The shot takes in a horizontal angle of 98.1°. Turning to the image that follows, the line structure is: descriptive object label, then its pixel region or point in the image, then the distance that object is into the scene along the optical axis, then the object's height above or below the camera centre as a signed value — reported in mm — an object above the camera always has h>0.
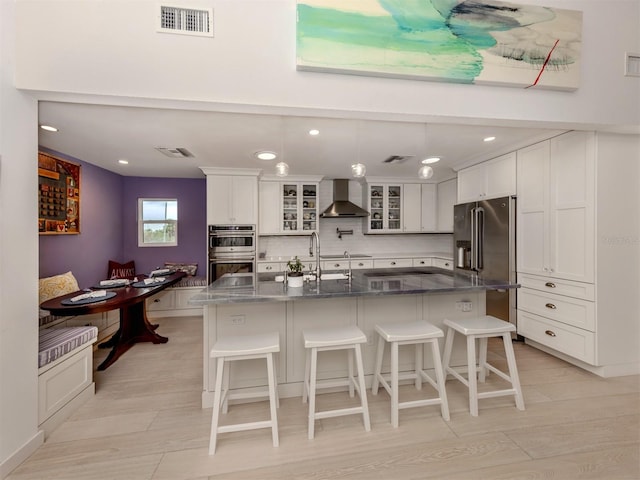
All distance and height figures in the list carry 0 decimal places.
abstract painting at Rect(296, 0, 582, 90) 1831 +1394
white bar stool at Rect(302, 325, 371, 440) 1780 -722
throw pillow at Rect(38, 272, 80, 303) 3041 -532
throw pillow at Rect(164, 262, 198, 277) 4840 -487
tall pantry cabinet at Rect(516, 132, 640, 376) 2523 -128
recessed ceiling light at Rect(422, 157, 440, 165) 2688 +784
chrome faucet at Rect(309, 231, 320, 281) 2472 -298
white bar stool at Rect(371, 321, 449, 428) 1888 -780
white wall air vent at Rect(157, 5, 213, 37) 1738 +1382
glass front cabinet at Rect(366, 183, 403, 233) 5242 +585
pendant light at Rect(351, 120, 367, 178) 2578 +647
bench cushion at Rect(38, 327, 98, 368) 1866 -748
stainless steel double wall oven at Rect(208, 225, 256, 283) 4398 -162
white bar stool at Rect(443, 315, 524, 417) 2010 -797
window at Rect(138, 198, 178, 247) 4891 +304
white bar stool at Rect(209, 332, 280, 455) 1674 -736
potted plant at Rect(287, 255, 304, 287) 2189 -293
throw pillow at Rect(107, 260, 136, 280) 4406 -498
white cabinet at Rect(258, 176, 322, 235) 4836 +586
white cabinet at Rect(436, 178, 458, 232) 4930 +658
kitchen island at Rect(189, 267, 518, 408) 2085 -603
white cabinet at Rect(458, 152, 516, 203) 3395 +791
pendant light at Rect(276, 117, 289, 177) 2457 +631
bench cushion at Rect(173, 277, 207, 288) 4511 -717
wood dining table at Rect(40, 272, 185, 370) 2479 -641
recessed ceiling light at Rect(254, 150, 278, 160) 2830 +865
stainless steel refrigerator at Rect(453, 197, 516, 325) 3299 -83
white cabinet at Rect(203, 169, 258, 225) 4363 +630
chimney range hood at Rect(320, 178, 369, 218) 4844 +582
